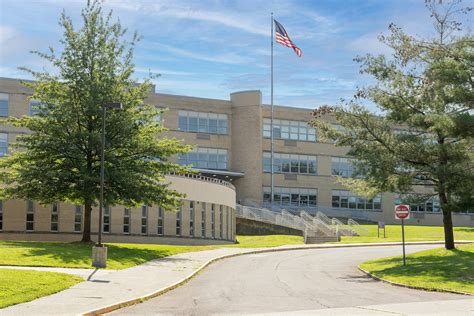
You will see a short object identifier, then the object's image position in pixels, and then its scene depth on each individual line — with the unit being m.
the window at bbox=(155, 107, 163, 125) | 64.95
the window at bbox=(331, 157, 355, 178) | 75.44
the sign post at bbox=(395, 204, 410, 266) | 26.98
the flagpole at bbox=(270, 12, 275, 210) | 66.99
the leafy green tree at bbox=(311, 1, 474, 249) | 27.61
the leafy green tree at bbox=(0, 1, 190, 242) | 31.28
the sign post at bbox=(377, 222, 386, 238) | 55.50
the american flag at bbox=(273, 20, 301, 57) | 56.91
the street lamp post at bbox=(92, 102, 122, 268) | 24.42
